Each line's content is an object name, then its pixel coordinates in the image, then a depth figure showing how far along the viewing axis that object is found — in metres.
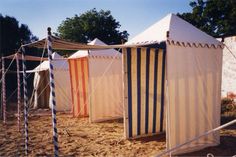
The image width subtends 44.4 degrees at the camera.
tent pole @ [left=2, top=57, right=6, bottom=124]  9.15
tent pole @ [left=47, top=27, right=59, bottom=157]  4.73
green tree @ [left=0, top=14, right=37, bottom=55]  21.08
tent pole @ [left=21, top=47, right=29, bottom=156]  5.79
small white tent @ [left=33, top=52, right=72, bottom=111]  12.66
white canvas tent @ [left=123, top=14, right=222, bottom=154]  5.47
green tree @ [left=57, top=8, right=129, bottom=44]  23.78
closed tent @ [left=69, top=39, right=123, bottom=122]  9.54
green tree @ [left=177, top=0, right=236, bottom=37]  19.02
